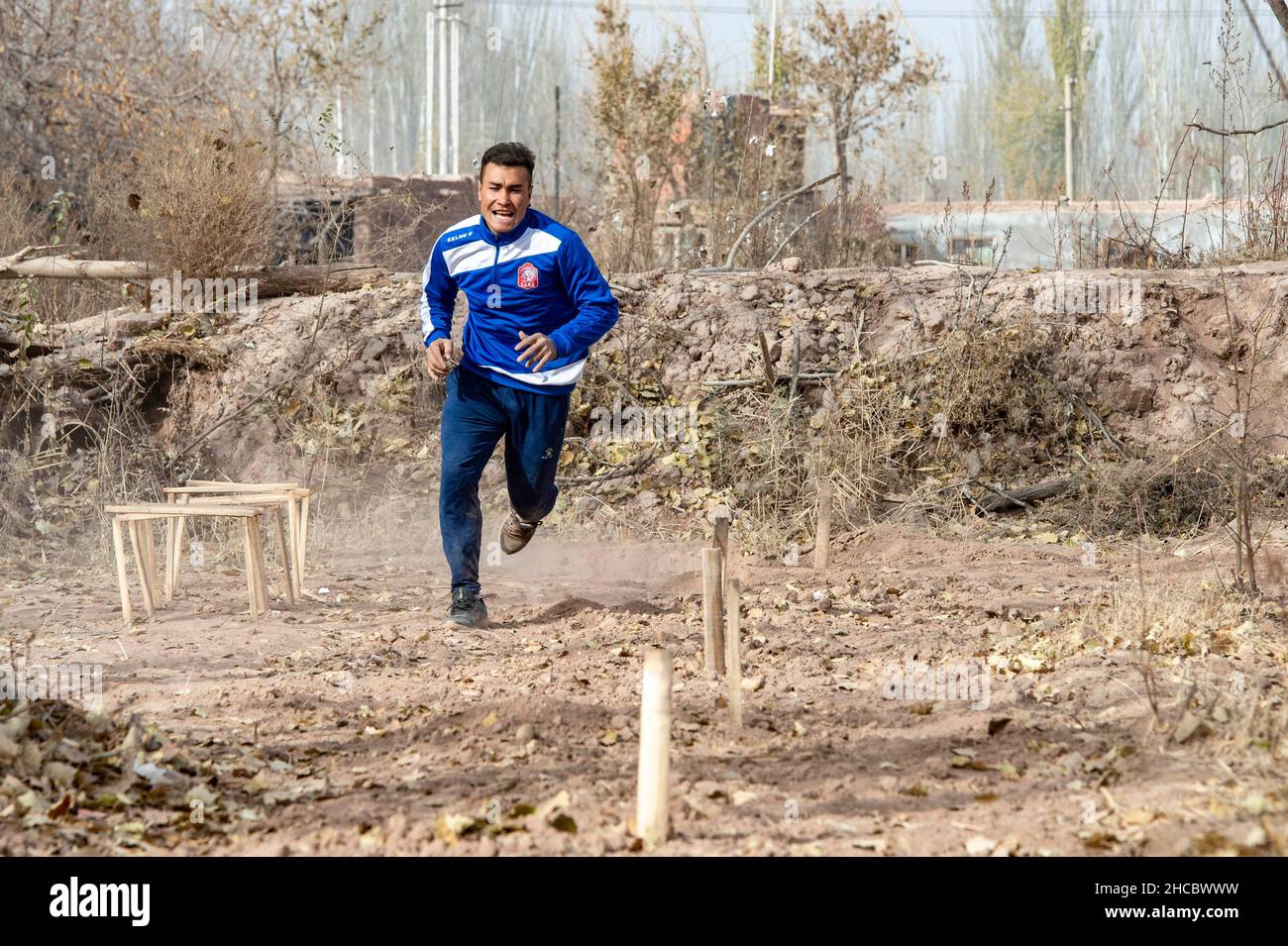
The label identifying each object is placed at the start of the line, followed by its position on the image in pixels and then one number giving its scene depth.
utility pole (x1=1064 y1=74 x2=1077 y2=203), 25.15
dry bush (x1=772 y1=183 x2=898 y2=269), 12.31
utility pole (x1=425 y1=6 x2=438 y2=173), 26.25
